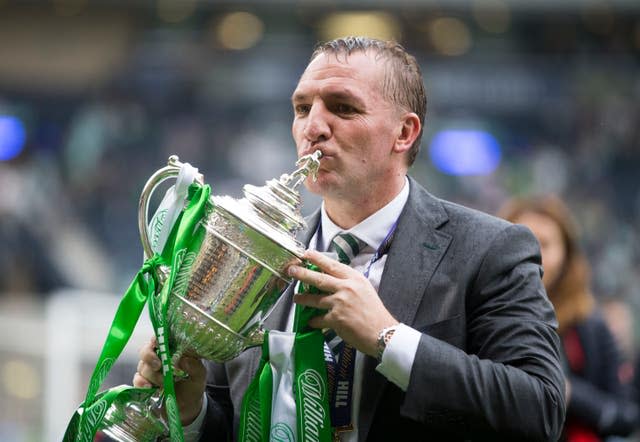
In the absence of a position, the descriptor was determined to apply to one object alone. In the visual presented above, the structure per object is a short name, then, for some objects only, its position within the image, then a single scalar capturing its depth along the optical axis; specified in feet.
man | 11.18
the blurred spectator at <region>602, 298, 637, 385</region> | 44.27
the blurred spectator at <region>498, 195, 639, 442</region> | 22.17
